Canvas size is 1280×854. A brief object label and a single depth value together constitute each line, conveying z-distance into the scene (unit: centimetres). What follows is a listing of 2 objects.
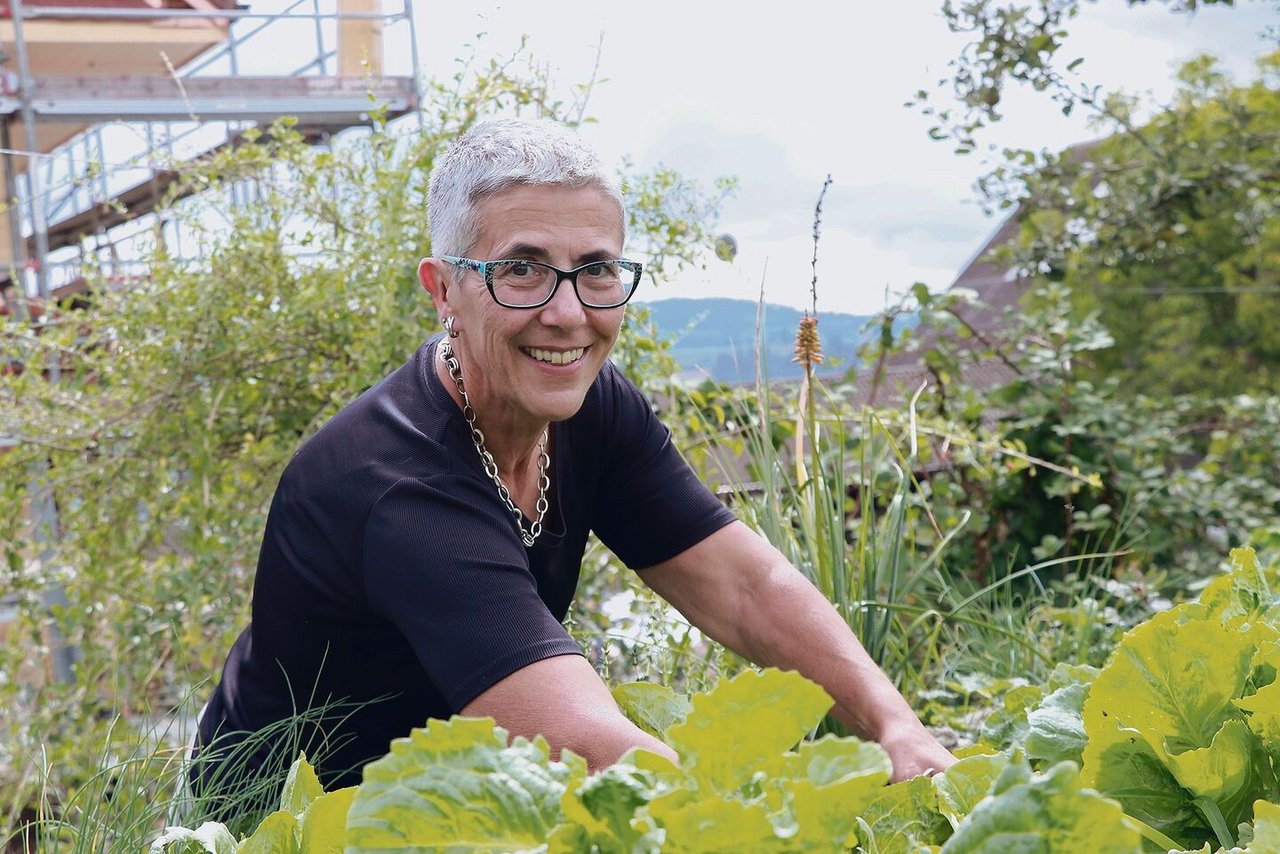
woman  153
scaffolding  609
